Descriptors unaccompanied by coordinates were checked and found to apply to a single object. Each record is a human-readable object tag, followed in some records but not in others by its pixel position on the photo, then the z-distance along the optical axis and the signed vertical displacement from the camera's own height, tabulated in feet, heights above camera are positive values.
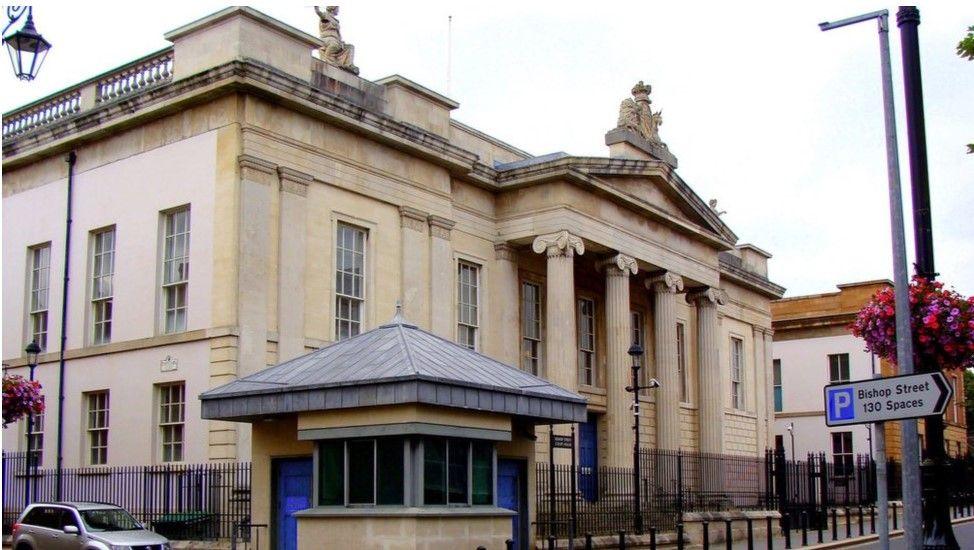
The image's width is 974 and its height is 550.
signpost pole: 32.81 -1.30
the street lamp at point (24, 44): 38.44 +13.10
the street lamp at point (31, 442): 86.60 +0.24
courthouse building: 86.79 +17.64
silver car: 68.33 -5.00
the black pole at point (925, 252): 45.75 +7.56
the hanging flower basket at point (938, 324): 48.14 +4.81
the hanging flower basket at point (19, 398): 75.00 +3.02
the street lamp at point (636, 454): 92.53 -0.86
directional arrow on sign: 34.83 +1.32
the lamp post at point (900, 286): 37.76 +5.48
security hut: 53.31 +0.35
